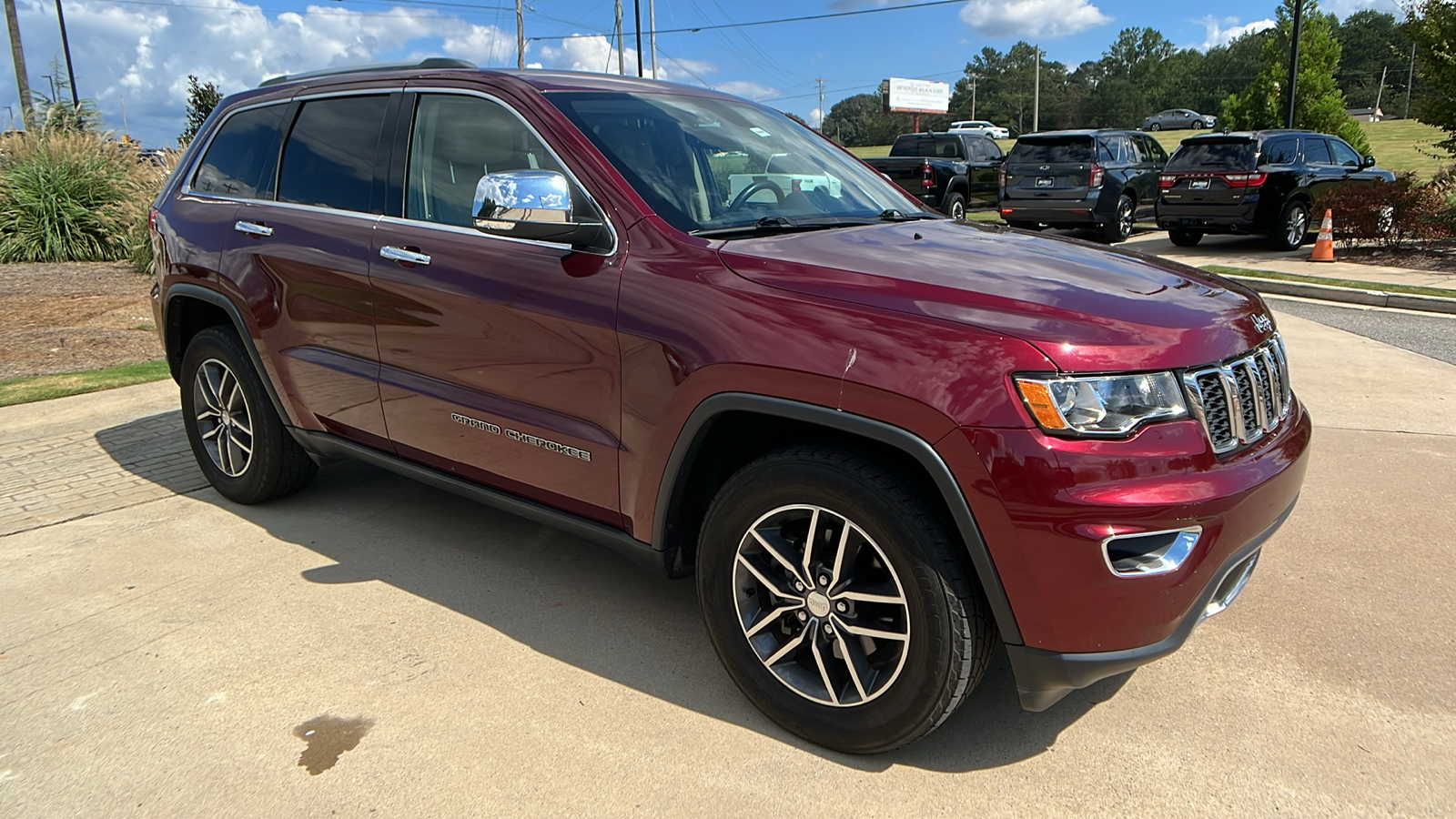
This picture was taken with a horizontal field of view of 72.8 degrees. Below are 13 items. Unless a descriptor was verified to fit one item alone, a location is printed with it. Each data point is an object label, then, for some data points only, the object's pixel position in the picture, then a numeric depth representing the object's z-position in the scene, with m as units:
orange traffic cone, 13.69
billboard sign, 77.81
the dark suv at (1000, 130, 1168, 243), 16.27
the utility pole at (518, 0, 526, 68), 40.06
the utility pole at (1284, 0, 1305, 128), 19.55
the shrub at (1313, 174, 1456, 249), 13.91
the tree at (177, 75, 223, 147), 22.10
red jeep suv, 2.31
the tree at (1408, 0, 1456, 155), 14.20
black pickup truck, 19.80
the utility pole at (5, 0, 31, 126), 19.77
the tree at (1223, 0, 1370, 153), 27.58
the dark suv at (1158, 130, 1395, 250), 14.60
